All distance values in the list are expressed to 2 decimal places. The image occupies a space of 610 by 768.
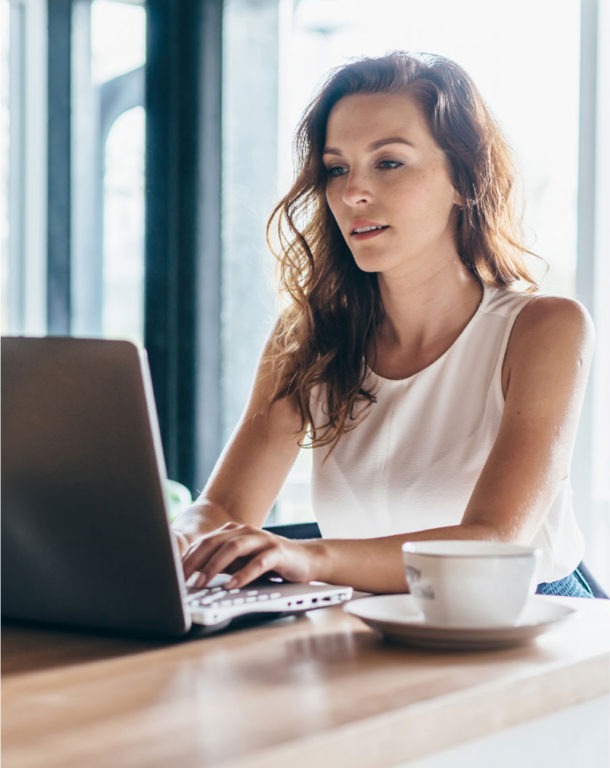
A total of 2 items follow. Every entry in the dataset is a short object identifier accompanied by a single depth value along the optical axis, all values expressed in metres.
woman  1.77
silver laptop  0.97
